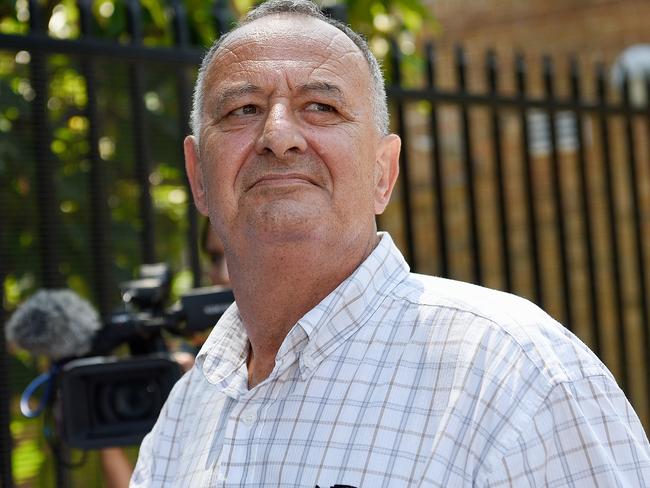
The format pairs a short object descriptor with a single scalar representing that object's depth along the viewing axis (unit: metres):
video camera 2.48
